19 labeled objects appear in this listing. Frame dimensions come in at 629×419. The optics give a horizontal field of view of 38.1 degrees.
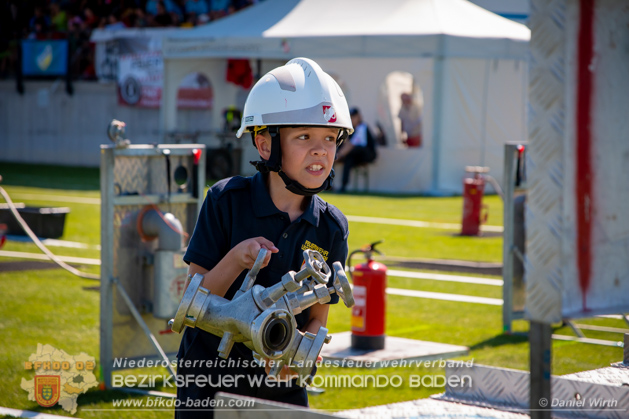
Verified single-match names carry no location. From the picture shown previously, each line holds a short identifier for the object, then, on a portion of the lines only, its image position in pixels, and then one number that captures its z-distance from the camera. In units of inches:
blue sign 1211.2
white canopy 839.1
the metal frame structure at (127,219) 247.0
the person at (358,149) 896.3
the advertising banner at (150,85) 1123.9
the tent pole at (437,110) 842.8
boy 132.3
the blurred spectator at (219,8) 1217.4
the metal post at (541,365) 89.7
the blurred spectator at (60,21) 1315.2
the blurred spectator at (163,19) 1203.2
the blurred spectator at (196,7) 1256.2
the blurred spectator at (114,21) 1209.4
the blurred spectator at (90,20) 1304.9
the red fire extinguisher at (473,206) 590.9
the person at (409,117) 1009.5
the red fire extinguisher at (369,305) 288.4
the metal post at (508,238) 327.6
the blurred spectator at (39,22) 1357.0
